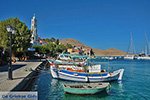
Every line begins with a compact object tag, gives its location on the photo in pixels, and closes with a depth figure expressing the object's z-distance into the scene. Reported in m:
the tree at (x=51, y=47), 86.25
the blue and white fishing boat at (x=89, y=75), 19.41
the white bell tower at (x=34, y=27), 92.75
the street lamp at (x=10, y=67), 12.81
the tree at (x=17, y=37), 38.50
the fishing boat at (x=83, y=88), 13.66
